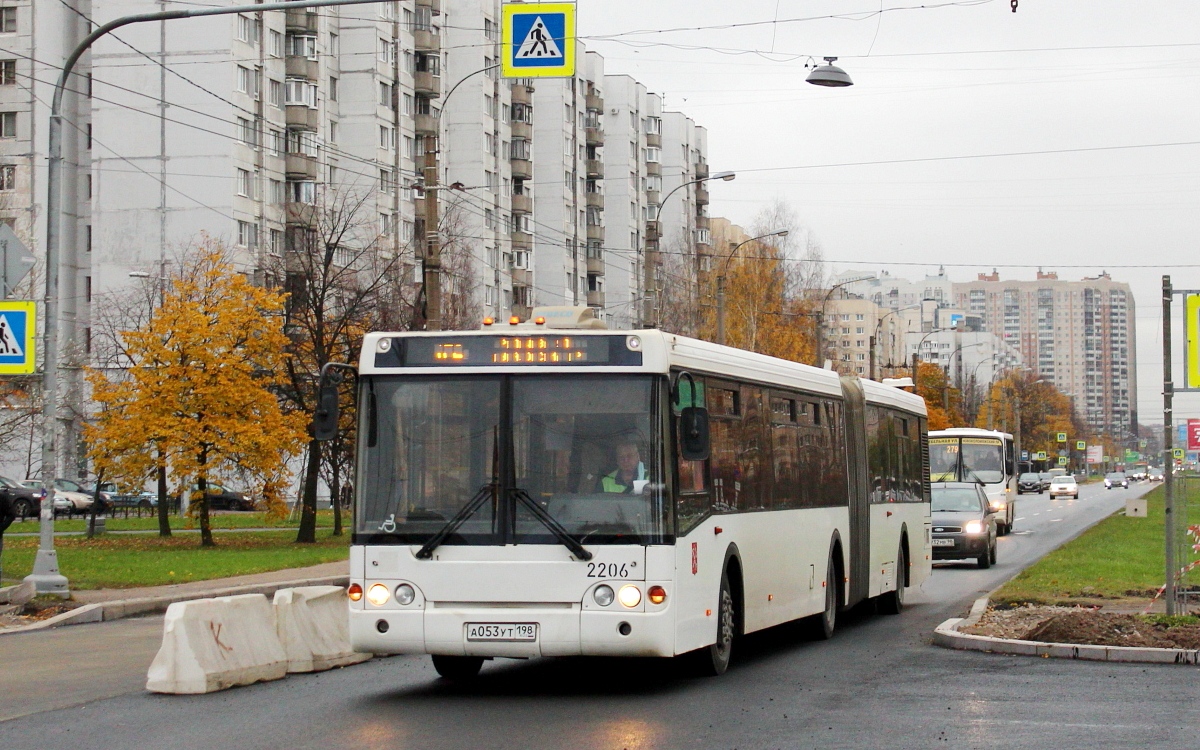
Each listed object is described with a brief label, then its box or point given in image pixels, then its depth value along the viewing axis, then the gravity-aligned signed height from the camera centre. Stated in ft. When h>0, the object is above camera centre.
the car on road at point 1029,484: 372.17 -7.89
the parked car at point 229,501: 219.61 -6.62
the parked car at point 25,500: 175.22 -5.00
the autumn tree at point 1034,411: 427.99 +11.13
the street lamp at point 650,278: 117.21 +13.07
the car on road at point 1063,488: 302.25 -7.20
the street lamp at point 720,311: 136.07 +11.90
